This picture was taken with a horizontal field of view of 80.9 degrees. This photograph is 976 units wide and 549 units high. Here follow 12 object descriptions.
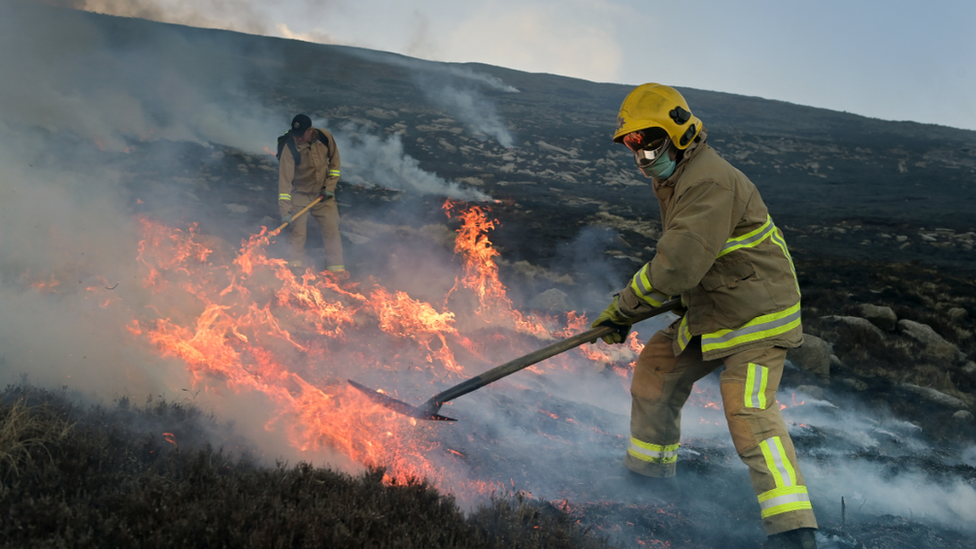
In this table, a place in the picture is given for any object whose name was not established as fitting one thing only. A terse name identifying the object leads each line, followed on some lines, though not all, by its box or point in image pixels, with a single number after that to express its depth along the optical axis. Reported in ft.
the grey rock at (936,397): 19.99
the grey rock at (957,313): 30.32
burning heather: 12.74
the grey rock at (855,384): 21.36
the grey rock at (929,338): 25.00
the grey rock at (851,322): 26.48
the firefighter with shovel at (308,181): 25.86
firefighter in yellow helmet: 9.30
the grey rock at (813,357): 22.17
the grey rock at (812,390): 20.32
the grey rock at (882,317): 27.32
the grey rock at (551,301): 27.57
